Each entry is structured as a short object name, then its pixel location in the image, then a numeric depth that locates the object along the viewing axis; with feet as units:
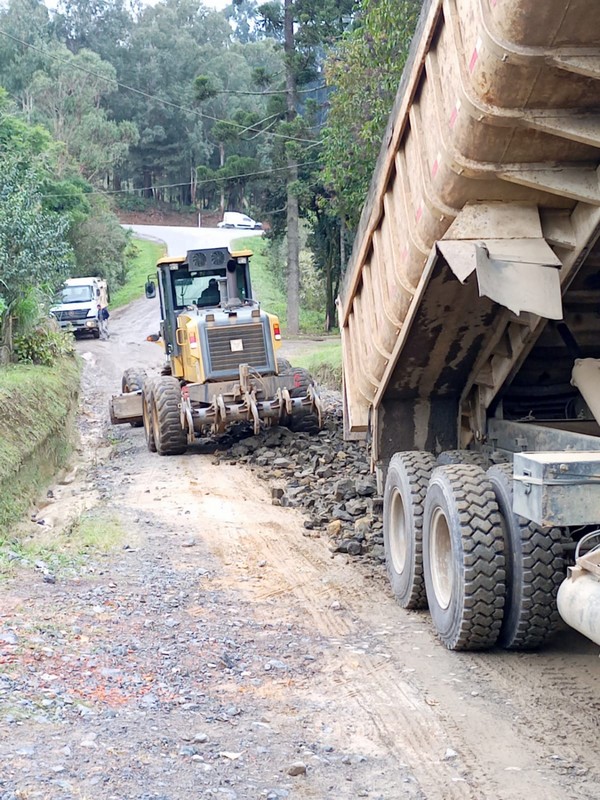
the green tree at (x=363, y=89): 55.98
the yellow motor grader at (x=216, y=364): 44.73
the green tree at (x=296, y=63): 97.81
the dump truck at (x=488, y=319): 14.55
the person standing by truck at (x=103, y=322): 115.14
